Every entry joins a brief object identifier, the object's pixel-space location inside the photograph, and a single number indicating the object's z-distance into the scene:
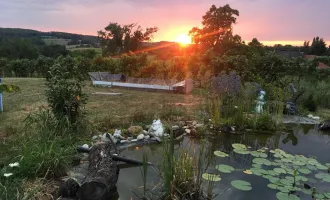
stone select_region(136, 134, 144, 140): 4.90
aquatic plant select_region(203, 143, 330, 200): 3.30
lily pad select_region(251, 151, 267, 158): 4.43
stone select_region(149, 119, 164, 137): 4.98
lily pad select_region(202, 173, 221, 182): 3.13
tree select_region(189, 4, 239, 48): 23.61
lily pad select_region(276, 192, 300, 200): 3.06
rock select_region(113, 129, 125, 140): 4.78
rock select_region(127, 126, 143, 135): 5.07
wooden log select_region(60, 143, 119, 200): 2.87
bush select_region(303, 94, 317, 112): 7.91
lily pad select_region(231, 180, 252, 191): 3.33
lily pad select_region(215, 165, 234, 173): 3.79
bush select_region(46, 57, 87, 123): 4.25
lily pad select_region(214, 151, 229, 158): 4.40
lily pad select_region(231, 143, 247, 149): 4.79
